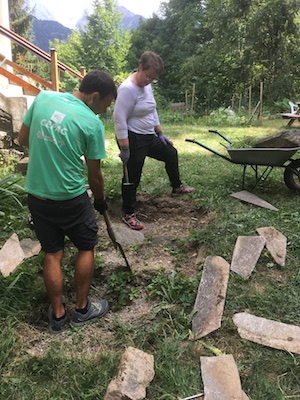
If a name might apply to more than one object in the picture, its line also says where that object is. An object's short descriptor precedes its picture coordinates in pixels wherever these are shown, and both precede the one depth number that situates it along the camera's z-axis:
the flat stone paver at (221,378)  1.73
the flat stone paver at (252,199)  3.74
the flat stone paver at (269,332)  2.05
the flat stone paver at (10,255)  2.67
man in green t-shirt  1.87
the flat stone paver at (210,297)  2.18
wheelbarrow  3.67
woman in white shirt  3.11
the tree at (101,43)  26.75
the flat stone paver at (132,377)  1.67
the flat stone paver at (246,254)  2.69
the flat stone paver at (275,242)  2.82
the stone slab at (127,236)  3.32
